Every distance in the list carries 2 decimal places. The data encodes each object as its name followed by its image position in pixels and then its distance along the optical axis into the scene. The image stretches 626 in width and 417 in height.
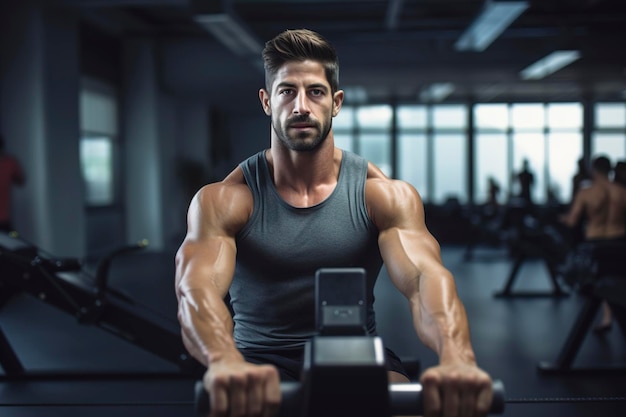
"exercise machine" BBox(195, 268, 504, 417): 0.84
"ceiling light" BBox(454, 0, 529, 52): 5.14
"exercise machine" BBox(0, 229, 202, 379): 2.88
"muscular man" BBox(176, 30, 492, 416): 1.27
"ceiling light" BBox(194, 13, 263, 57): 5.21
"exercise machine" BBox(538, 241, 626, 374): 3.06
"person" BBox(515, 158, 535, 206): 6.59
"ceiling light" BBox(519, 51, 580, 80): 6.95
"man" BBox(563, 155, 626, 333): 4.13
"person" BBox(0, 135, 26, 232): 4.85
